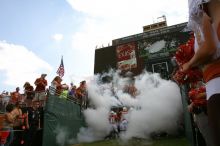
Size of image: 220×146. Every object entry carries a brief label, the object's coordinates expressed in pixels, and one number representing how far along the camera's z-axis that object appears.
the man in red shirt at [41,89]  7.14
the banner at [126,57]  19.79
